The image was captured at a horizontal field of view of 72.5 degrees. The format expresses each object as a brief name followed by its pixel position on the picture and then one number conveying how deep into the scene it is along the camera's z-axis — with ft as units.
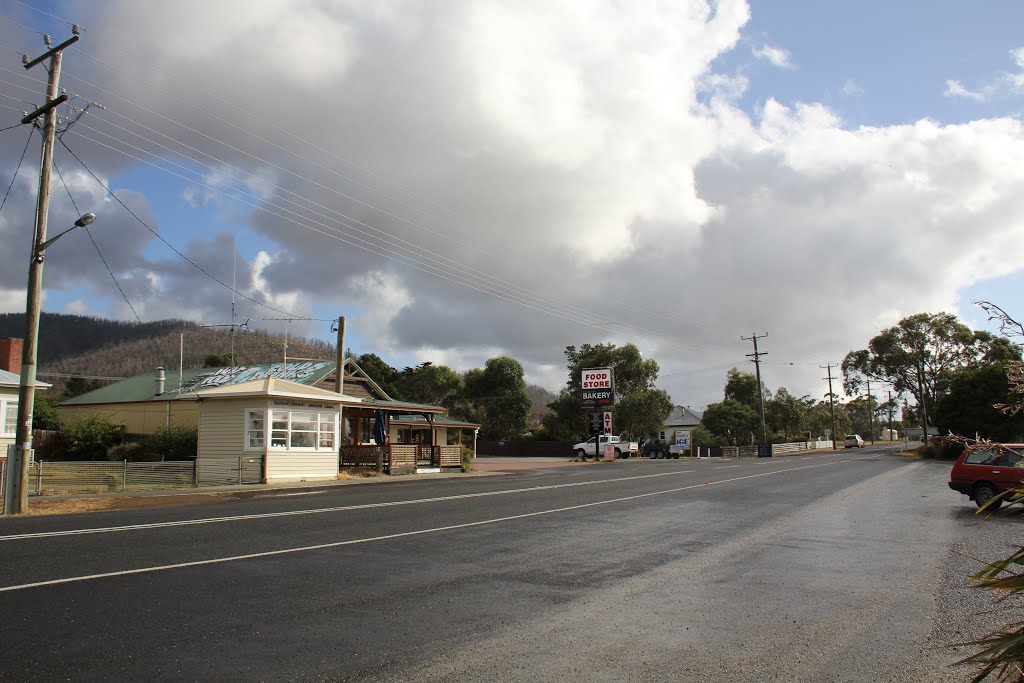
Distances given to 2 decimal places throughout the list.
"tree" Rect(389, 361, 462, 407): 268.41
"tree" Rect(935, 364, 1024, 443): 162.61
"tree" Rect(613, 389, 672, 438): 228.22
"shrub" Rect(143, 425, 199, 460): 98.89
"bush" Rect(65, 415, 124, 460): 108.47
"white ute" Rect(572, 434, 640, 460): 188.85
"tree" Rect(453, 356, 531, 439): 246.68
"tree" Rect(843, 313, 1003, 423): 239.09
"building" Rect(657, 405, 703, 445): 304.13
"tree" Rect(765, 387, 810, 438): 285.02
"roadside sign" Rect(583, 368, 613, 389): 189.51
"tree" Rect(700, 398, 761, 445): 270.26
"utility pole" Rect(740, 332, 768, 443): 236.02
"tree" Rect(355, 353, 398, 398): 286.87
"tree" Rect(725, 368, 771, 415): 333.01
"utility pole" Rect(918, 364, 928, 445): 240.08
